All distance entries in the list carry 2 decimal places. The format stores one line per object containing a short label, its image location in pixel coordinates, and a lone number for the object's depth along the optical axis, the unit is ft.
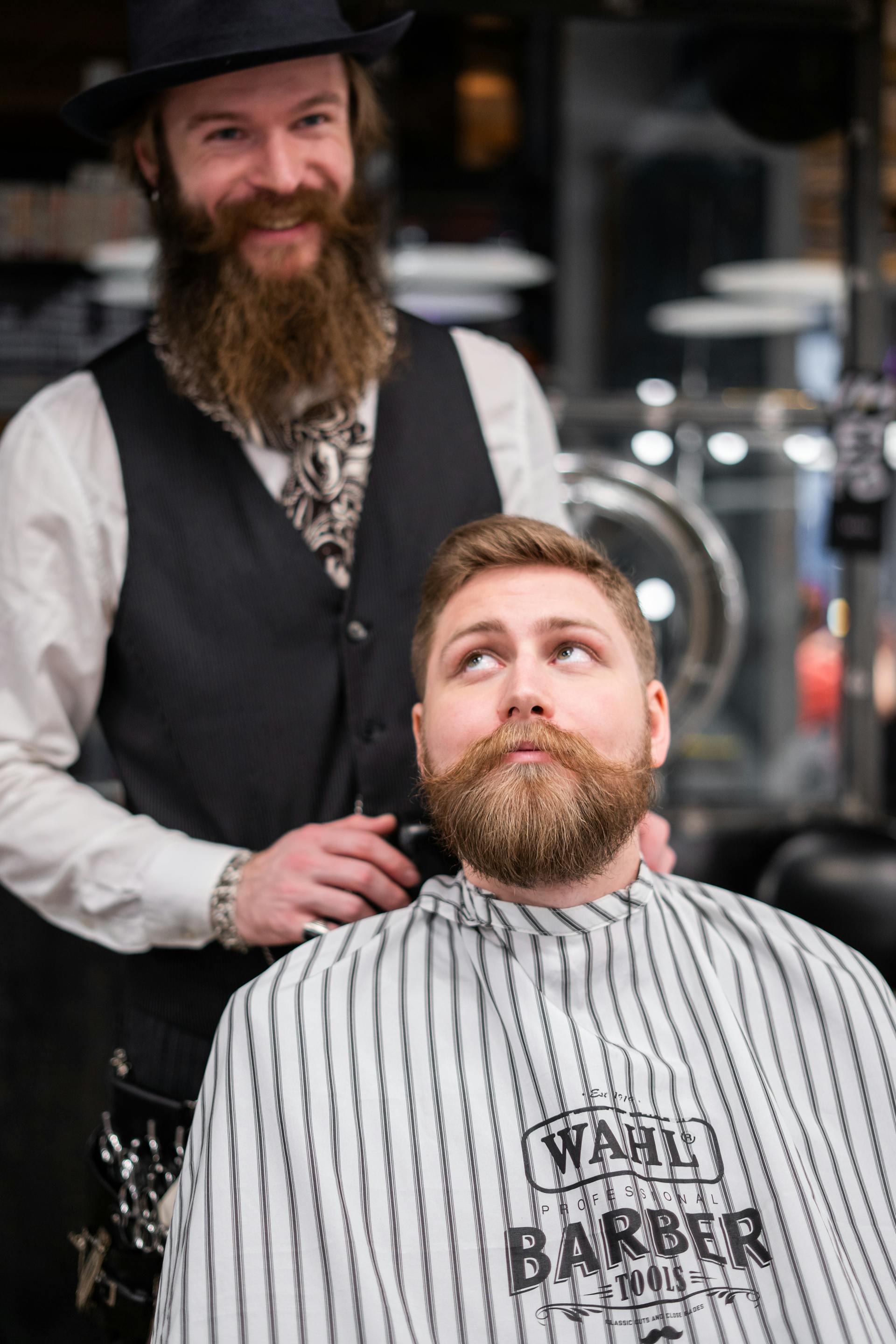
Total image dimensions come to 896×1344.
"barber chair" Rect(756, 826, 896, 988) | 8.70
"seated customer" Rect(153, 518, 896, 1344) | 4.09
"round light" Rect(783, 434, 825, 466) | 12.32
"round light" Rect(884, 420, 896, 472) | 10.59
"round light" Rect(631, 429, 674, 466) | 12.33
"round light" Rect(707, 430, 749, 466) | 12.01
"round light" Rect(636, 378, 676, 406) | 11.12
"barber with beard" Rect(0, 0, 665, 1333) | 5.49
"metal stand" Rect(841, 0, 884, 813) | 10.81
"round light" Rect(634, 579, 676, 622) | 12.59
